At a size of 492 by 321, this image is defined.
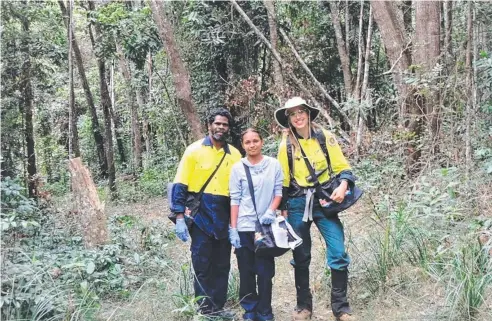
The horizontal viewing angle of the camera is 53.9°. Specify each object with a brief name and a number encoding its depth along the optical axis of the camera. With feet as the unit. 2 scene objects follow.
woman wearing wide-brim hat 13.53
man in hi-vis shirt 13.75
